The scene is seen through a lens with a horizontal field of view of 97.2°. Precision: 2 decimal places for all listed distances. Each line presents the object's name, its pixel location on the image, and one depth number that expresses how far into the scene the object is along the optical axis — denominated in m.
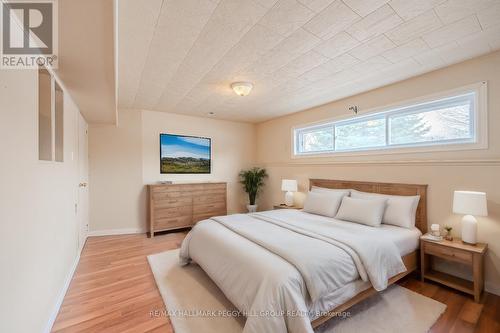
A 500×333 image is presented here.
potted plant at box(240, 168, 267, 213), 5.31
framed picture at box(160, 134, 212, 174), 4.65
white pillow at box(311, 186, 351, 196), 3.43
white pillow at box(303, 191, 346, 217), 3.25
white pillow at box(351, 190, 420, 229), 2.69
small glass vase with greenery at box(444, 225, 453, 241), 2.44
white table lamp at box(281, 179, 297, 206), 4.40
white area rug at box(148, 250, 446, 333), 1.77
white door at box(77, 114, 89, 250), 3.27
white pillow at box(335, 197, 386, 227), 2.73
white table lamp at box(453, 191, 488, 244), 2.16
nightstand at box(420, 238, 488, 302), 2.12
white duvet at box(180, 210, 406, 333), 1.46
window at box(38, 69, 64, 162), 1.80
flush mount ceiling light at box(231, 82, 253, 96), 2.98
